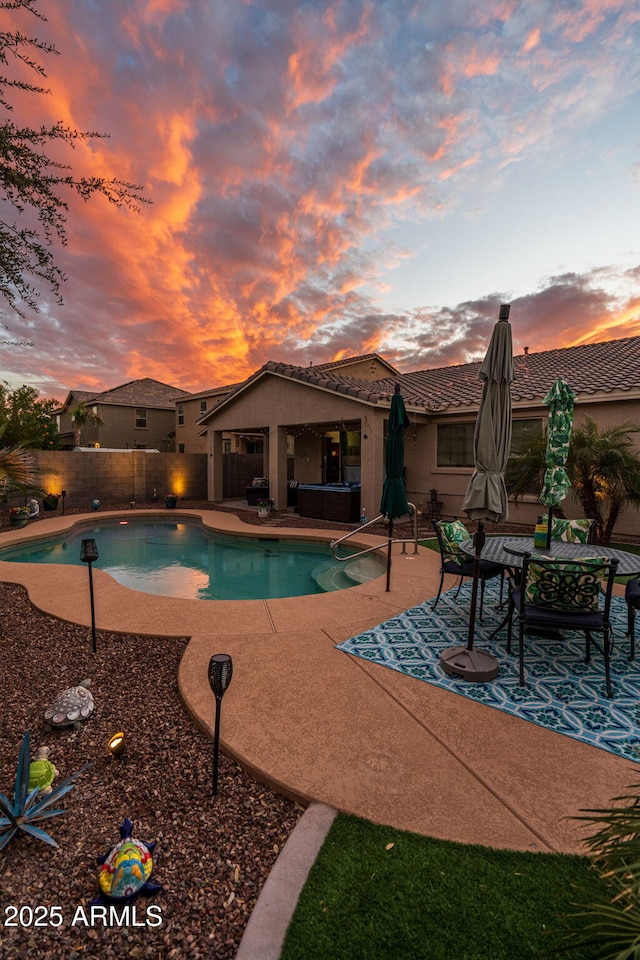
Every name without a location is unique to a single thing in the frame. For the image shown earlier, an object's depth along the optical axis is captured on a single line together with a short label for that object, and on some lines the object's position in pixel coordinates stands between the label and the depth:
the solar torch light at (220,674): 2.75
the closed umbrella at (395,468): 7.40
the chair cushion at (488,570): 6.00
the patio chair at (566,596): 4.19
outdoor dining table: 4.80
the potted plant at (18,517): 13.37
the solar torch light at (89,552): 5.09
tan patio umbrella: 4.26
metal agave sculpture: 2.50
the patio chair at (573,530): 6.36
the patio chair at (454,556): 6.02
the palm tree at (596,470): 9.40
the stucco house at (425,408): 11.94
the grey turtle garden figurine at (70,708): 3.55
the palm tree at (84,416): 30.00
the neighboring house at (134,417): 30.47
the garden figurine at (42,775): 2.86
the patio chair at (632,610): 4.75
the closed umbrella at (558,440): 6.16
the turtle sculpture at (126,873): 2.15
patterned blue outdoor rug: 3.62
